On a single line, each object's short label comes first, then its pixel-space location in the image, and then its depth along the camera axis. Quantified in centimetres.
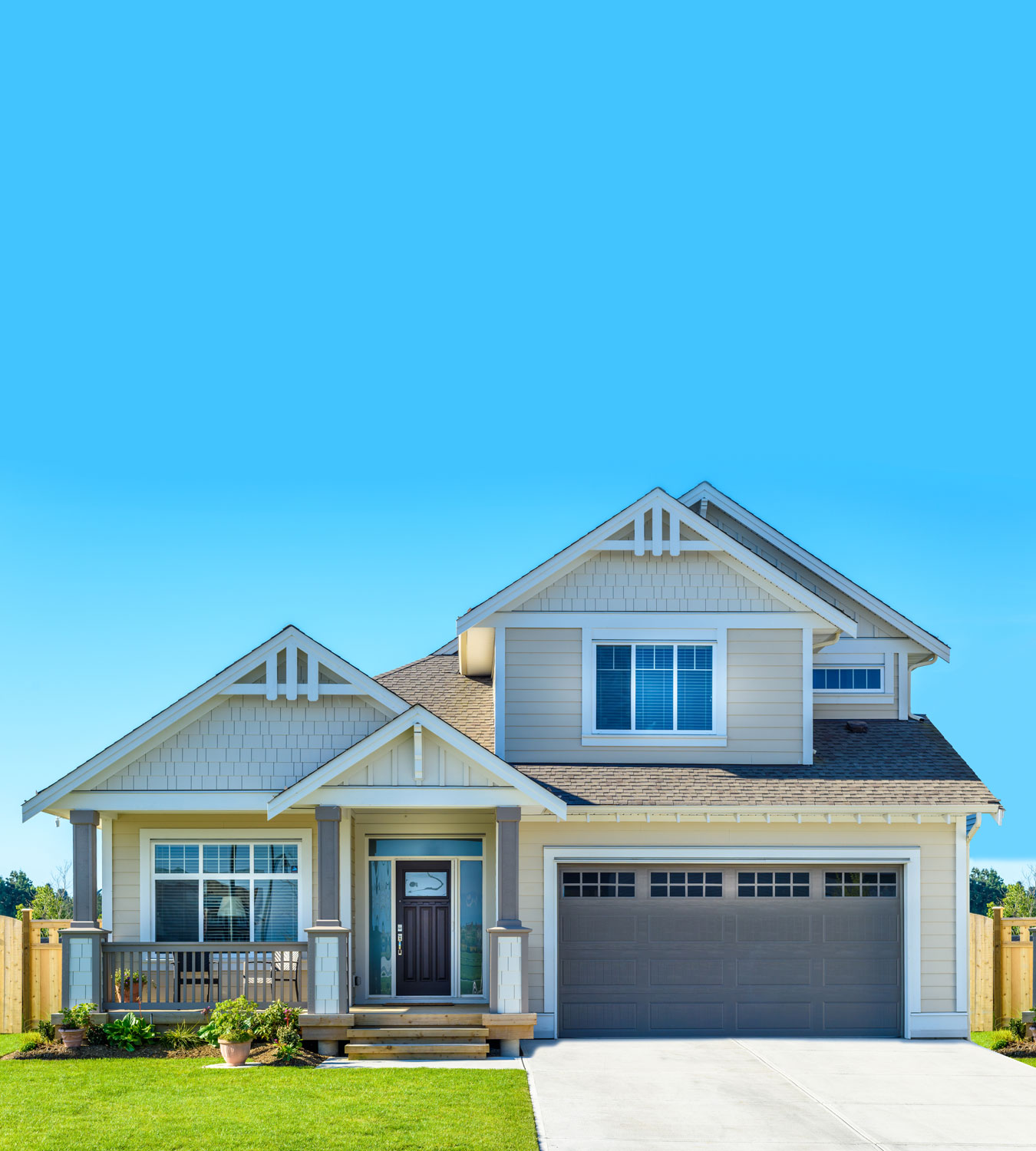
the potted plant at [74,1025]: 1608
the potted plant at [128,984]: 1692
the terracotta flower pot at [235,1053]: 1495
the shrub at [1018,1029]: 1730
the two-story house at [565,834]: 1648
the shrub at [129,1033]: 1611
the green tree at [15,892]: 5916
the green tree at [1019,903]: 4281
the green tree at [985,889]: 6794
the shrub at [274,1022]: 1575
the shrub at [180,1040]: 1612
